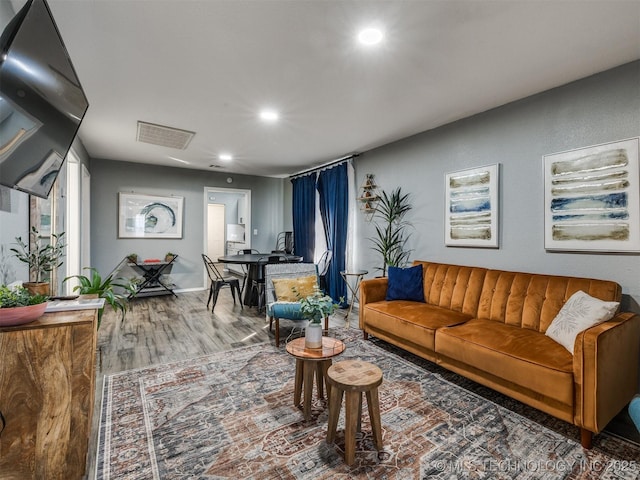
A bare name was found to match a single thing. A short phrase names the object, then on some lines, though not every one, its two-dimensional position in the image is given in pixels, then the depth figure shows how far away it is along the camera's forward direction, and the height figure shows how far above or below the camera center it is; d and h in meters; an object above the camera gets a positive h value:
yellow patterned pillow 3.55 -0.54
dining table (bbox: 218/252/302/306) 4.50 -0.34
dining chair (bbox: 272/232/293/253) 6.77 -0.05
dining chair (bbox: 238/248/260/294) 5.34 -0.25
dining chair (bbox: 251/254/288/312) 4.68 -0.65
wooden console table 1.35 -0.72
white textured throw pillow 1.98 -0.50
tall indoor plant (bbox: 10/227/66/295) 1.90 -0.13
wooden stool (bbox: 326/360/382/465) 1.62 -0.85
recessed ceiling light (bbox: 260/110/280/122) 3.27 +1.35
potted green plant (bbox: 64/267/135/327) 2.63 -0.43
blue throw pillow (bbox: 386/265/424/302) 3.42 -0.49
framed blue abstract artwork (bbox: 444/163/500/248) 3.12 +0.36
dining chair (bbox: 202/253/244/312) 4.71 -0.67
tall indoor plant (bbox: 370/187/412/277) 4.11 +0.13
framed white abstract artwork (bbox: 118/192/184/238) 5.61 +0.44
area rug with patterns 1.60 -1.17
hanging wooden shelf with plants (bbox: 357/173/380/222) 4.60 +0.67
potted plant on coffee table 2.09 -0.52
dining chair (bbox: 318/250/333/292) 5.27 -0.45
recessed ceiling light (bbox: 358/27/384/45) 1.91 +1.30
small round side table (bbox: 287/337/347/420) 1.99 -0.83
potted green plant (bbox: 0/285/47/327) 1.33 -0.30
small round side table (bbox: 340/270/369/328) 4.63 -0.64
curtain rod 5.01 +1.36
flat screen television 1.20 +0.65
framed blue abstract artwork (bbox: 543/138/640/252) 2.26 +0.34
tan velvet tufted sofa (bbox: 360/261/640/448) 1.76 -0.71
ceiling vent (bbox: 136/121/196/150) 3.72 +1.35
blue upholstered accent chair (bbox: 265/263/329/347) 3.25 -0.57
